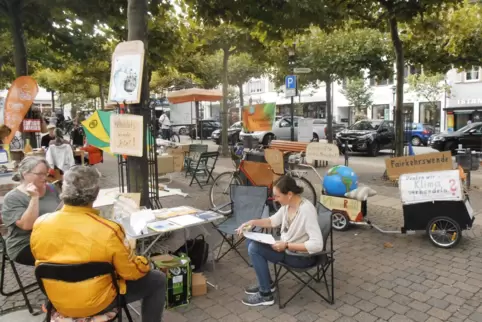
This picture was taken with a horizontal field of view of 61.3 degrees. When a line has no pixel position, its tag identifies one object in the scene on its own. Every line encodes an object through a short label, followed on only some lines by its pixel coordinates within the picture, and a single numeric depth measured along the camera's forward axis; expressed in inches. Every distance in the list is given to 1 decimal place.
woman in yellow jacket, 93.6
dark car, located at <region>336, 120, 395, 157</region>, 638.5
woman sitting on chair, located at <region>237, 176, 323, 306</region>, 137.3
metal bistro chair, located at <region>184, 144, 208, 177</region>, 418.9
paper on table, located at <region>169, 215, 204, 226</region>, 152.3
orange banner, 341.1
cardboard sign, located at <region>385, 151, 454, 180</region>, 224.4
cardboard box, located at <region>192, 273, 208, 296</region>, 154.3
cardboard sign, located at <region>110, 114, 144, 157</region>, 183.8
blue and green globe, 228.7
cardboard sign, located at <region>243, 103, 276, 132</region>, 350.3
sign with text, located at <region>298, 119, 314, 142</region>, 480.4
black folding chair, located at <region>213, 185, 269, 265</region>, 192.1
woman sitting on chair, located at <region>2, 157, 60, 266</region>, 129.3
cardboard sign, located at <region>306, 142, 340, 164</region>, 247.3
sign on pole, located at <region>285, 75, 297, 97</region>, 440.8
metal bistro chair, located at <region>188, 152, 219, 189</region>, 365.4
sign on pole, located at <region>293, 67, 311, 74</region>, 422.0
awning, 571.8
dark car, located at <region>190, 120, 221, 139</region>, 1056.8
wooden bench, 284.2
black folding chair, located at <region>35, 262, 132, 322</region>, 92.0
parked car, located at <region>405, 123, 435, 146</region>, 851.4
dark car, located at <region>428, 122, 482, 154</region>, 631.2
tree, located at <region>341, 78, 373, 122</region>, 1451.8
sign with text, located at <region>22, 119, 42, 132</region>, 378.0
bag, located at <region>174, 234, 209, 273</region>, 173.8
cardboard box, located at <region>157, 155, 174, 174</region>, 368.5
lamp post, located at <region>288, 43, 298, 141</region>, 474.9
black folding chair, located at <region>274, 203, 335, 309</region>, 140.7
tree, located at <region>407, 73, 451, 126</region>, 1227.9
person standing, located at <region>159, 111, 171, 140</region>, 828.0
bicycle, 266.8
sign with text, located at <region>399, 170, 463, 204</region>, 192.9
